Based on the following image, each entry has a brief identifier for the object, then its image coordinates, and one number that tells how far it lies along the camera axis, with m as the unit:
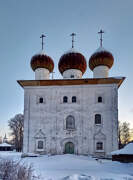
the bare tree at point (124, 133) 44.34
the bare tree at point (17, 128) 45.37
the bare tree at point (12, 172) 5.65
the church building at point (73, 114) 20.72
